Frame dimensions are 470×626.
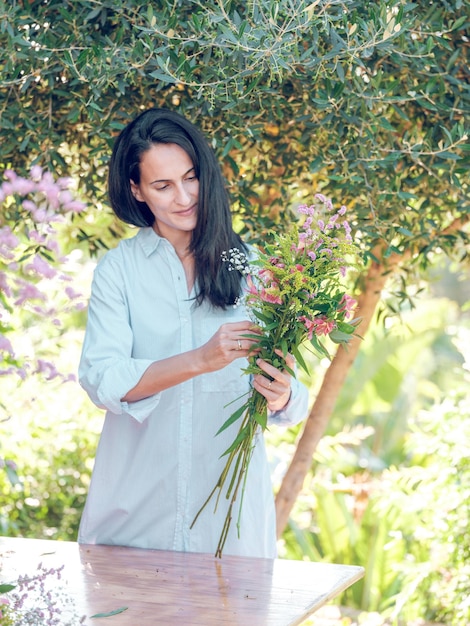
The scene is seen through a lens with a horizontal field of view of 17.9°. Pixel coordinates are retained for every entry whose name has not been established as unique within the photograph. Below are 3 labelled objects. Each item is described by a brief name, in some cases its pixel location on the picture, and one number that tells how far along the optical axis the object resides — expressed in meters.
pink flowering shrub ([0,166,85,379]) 2.05
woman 2.67
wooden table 2.20
